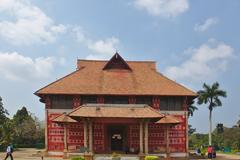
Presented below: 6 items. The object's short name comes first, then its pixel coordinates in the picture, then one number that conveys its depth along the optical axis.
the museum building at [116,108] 26.06
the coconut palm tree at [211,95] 42.34
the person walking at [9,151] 20.96
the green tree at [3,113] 41.33
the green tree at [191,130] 62.23
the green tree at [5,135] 36.94
